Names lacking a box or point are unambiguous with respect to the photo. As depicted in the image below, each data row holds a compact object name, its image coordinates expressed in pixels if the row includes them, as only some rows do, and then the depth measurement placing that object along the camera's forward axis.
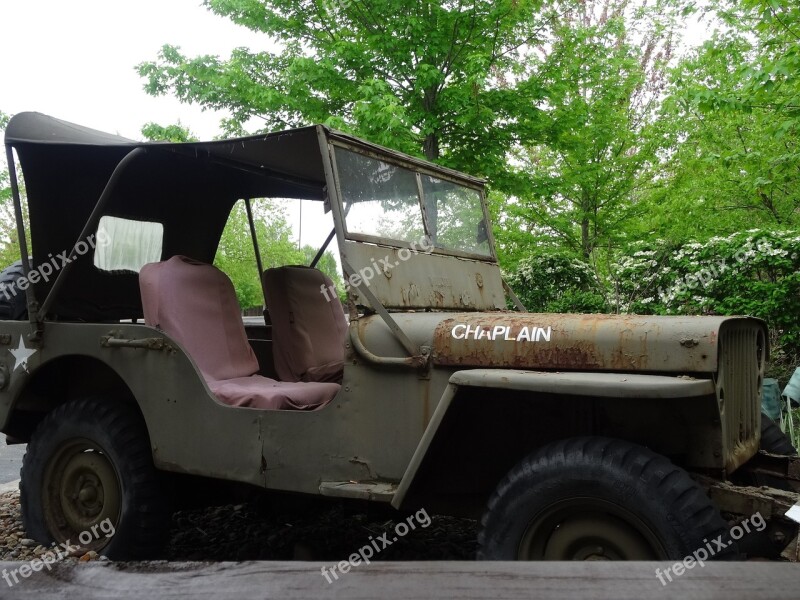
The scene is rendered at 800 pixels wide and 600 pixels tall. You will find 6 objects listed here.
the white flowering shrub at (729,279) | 7.44
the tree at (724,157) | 7.31
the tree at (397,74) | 8.37
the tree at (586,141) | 9.31
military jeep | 2.52
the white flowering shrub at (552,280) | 10.09
